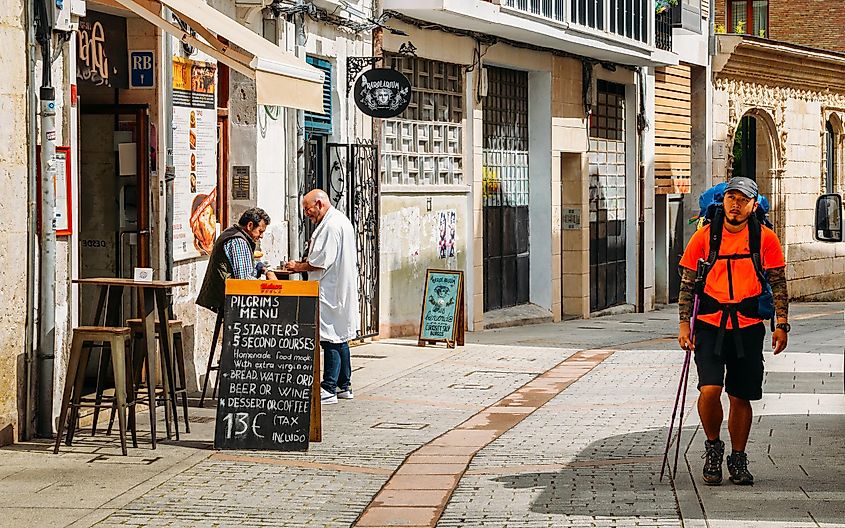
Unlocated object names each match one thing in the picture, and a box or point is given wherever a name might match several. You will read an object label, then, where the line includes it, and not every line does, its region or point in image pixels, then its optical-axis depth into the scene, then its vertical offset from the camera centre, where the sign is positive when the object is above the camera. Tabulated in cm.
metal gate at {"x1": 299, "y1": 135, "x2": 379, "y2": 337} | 1784 +30
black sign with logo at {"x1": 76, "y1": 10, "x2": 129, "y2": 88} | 1210 +134
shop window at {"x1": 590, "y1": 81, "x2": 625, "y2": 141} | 2702 +180
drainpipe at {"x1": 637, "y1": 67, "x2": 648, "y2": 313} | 2839 +34
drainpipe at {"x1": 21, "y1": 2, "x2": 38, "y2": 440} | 1041 -16
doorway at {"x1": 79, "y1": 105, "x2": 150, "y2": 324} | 1277 +20
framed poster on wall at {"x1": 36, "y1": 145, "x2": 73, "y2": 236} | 1084 +17
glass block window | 1988 +113
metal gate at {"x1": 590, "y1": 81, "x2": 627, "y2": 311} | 2688 +28
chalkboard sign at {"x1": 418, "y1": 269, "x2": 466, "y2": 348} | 1822 -113
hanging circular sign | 1755 +140
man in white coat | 1281 -51
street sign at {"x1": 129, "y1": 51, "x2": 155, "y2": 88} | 1270 +122
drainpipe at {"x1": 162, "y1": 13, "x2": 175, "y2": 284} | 1278 +48
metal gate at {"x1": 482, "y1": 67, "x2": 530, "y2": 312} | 2305 +39
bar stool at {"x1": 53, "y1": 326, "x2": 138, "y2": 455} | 1005 -94
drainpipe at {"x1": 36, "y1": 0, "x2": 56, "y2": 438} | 1055 -32
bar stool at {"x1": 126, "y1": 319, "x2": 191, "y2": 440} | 1092 -104
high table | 1051 -62
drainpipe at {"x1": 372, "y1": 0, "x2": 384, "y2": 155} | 1888 +211
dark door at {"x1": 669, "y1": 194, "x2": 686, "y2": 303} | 3038 -53
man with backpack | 905 -54
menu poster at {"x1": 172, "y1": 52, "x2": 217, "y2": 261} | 1318 +52
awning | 1106 +118
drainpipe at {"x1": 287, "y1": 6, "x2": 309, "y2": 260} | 1636 +46
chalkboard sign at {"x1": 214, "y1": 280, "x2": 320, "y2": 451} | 1041 -101
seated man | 1188 -31
